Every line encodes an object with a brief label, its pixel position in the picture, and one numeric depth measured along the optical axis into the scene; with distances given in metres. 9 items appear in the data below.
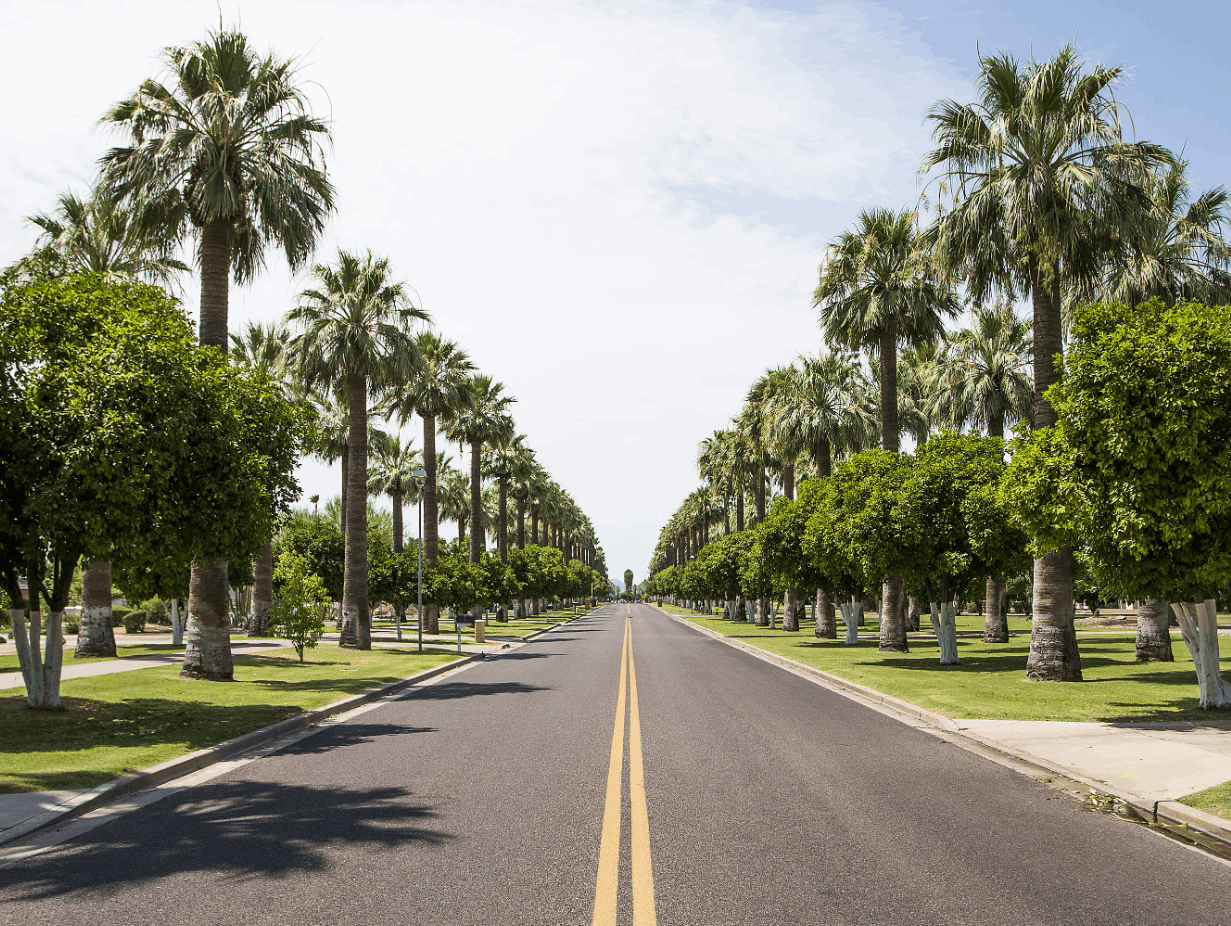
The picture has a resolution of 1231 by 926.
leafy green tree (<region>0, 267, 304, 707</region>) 11.41
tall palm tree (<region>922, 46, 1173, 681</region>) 17.47
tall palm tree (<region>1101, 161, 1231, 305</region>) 22.62
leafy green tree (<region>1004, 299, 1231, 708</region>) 11.77
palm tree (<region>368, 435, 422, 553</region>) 56.06
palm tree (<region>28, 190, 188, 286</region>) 23.02
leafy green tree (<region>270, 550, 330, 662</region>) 25.81
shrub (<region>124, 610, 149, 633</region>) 44.69
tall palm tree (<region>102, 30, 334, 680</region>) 18.83
